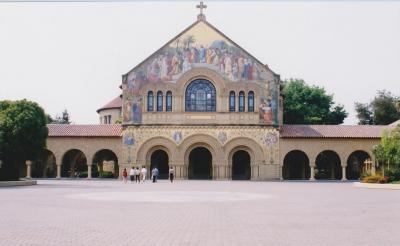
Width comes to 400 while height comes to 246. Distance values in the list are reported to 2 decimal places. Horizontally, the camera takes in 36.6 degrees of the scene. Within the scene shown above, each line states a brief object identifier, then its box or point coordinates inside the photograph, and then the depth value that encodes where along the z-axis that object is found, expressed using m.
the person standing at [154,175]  47.84
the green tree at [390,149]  44.06
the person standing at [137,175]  50.03
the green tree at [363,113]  82.58
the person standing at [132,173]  50.19
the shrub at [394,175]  43.94
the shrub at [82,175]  62.09
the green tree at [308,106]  76.31
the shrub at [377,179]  41.78
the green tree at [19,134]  43.00
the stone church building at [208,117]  55.47
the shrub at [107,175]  62.62
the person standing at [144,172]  51.72
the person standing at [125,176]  50.12
